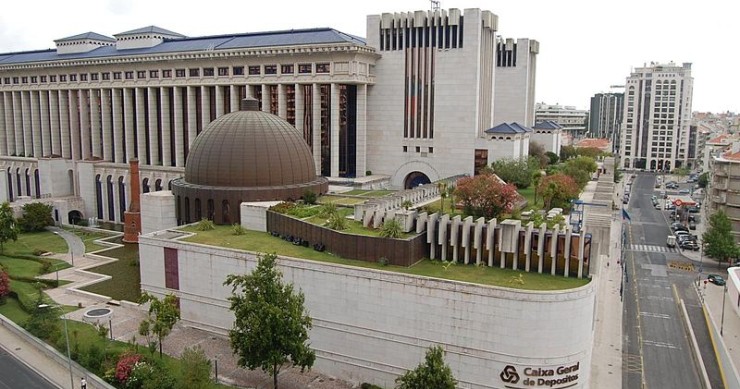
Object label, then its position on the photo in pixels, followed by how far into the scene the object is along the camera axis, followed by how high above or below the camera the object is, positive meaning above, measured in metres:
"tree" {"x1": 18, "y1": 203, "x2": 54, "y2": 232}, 82.81 -12.27
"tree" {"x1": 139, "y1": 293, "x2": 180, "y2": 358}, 41.84 -13.24
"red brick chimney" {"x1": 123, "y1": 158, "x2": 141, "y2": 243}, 76.62 -10.76
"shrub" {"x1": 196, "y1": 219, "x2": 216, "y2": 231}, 56.30 -9.01
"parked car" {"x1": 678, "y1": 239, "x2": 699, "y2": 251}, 84.62 -16.00
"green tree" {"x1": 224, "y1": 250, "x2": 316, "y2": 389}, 36.53 -11.82
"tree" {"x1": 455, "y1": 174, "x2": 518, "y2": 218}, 49.09 -5.39
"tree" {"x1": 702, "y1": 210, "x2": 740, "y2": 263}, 74.12 -13.48
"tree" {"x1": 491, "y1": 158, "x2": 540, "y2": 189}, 73.25 -5.06
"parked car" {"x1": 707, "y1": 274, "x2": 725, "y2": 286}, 67.69 -16.68
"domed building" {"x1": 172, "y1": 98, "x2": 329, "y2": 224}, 60.12 -3.96
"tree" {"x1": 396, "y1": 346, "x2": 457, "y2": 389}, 33.38 -13.57
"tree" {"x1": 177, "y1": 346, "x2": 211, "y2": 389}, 36.94 -14.94
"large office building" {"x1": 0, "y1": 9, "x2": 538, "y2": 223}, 82.31 +4.86
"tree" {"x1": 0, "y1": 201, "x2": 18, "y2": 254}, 70.39 -11.56
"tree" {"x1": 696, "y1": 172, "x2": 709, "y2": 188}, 131.85 -10.89
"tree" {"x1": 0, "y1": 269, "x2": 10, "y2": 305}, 54.59 -14.31
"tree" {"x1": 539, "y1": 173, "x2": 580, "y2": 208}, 58.72 -5.90
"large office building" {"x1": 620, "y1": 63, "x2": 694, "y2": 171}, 176.88 +4.19
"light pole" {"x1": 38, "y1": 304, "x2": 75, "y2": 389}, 38.04 -15.98
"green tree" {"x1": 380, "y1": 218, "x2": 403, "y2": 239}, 43.91 -7.29
